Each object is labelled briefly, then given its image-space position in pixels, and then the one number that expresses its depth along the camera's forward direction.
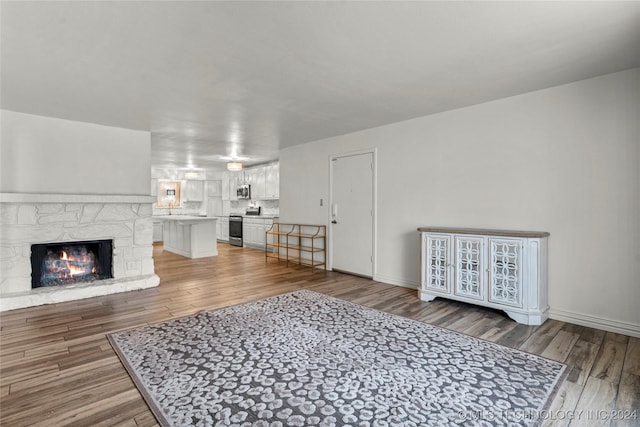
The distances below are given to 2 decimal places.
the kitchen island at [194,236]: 7.28
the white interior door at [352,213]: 5.25
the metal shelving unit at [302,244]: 6.09
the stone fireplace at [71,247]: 3.97
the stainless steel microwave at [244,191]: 9.55
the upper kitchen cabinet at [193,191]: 10.86
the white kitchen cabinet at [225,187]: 10.55
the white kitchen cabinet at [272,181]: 8.55
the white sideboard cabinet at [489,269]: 3.28
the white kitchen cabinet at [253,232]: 8.63
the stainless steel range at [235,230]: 9.57
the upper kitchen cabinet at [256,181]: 9.04
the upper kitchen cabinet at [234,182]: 9.96
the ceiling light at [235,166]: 7.09
